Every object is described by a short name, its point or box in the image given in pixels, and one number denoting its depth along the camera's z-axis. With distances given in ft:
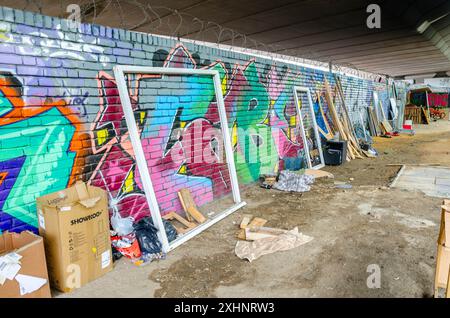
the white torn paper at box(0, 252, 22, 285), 7.30
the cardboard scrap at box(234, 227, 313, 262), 11.37
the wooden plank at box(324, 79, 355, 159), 31.17
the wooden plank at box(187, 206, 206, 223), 14.38
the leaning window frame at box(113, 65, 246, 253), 11.68
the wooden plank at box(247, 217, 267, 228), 13.99
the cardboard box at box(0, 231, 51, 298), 7.55
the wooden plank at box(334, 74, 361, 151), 34.12
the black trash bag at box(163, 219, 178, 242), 12.23
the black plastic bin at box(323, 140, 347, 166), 27.81
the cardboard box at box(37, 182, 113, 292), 8.61
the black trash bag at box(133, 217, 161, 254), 11.23
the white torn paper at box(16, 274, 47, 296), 7.69
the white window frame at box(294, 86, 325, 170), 25.72
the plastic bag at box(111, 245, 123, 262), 10.91
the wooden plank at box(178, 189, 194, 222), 14.80
